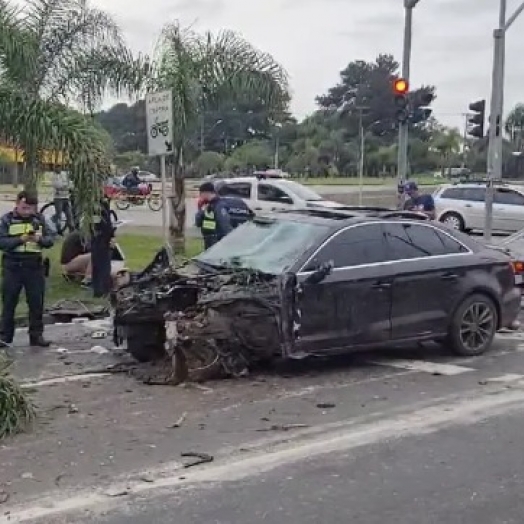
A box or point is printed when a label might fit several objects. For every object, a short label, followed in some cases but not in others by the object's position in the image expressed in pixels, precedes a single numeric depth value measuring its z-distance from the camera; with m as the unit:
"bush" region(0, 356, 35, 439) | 6.98
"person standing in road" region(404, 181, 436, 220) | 19.91
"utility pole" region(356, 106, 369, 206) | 36.03
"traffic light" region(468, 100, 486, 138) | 20.55
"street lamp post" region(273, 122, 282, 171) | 70.54
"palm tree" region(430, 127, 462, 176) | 84.62
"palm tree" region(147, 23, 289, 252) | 16.95
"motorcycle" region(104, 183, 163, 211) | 35.16
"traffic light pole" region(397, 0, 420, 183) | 19.97
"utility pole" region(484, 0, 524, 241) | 20.11
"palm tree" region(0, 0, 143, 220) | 12.28
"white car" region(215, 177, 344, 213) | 25.56
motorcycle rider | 35.38
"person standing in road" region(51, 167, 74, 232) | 19.83
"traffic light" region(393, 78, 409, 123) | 20.42
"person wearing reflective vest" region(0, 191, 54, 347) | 10.26
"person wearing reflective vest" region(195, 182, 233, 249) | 14.39
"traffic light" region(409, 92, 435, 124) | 20.70
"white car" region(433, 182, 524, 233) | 27.58
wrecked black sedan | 8.75
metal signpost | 12.41
